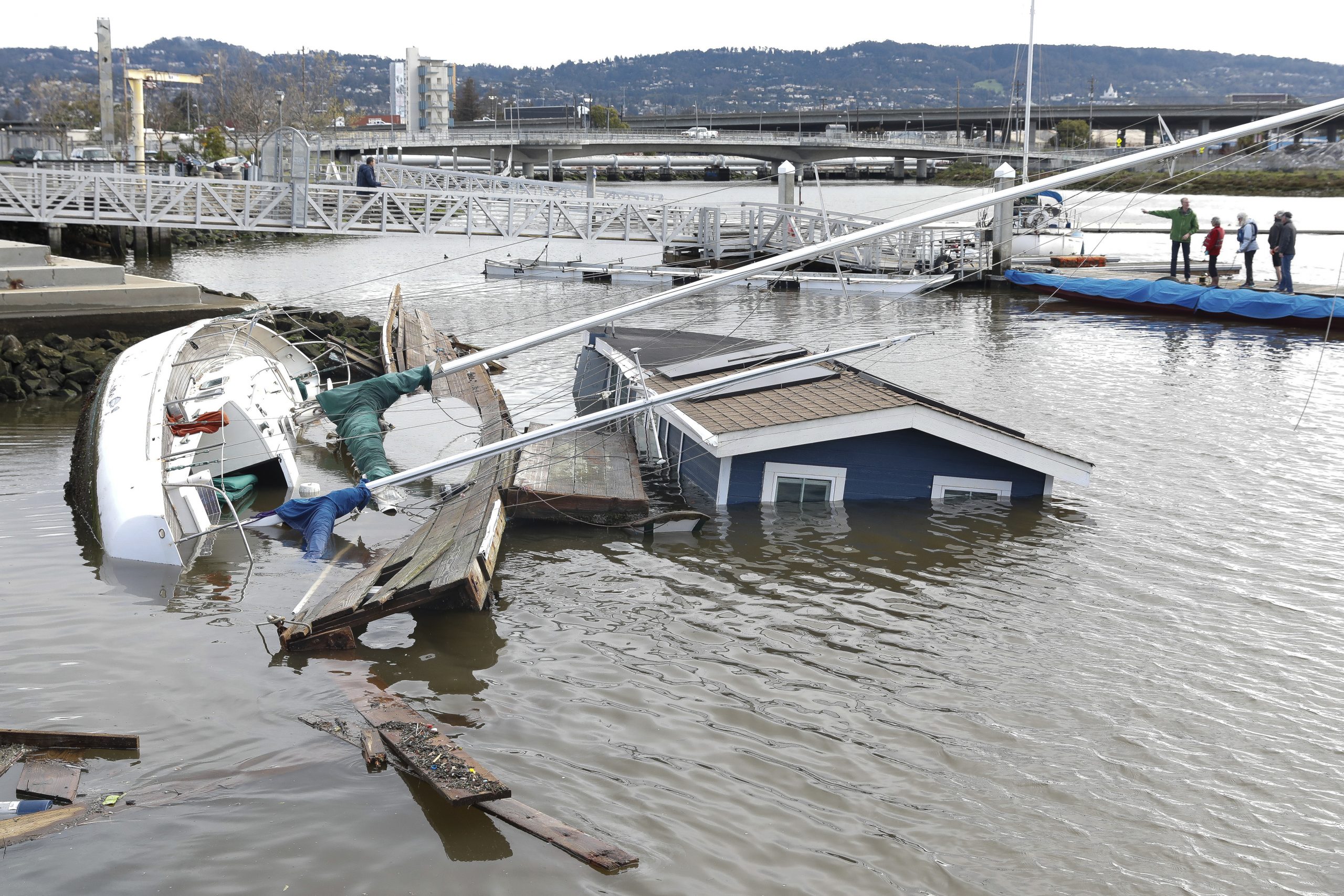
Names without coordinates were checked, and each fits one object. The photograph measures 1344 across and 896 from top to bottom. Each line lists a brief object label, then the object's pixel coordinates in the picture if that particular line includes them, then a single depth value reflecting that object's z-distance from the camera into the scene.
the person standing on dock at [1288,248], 30.27
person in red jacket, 34.22
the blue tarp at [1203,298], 29.72
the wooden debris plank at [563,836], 6.71
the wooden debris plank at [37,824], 6.71
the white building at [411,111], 182.25
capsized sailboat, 11.86
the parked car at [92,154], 70.61
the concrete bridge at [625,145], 100.69
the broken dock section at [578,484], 13.09
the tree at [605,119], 173.88
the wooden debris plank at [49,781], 7.18
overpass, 112.88
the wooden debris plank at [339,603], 9.59
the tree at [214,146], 96.50
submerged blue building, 13.60
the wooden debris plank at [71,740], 7.72
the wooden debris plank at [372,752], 7.62
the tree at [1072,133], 118.75
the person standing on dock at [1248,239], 32.09
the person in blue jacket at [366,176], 45.16
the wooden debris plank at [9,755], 7.43
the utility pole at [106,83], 75.75
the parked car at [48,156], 67.66
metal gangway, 38.41
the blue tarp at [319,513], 12.33
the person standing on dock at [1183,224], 34.81
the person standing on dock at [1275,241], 30.55
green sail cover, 14.52
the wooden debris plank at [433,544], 10.18
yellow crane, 93.38
